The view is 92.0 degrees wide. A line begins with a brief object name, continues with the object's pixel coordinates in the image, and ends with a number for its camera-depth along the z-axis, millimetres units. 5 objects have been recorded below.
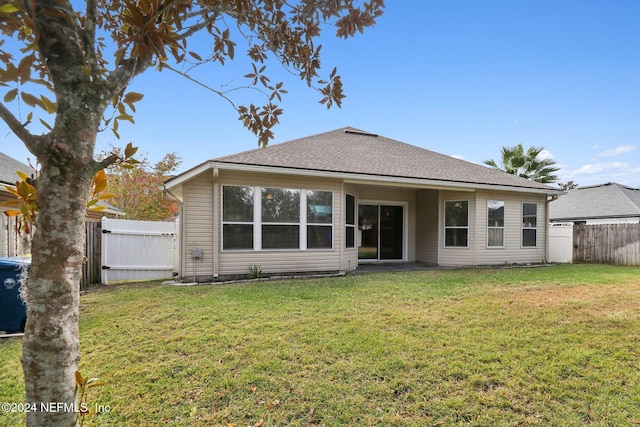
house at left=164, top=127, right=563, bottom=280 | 8273
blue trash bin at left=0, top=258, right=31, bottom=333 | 4094
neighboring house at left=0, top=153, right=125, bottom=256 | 8031
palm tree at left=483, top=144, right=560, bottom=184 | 19353
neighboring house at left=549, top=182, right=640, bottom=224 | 18078
